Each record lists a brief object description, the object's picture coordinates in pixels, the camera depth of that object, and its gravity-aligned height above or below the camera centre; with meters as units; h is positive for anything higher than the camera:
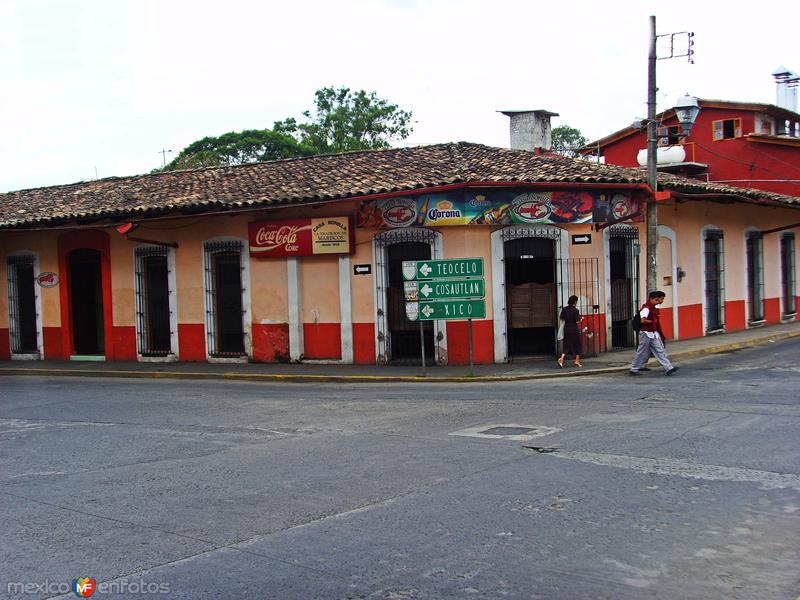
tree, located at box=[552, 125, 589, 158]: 72.62 +14.42
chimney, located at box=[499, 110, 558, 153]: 24.12 +5.06
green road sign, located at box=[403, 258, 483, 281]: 15.83 +0.57
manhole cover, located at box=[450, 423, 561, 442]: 9.12 -1.63
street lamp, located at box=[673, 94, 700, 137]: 16.89 +3.86
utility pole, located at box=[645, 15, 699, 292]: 17.03 +2.92
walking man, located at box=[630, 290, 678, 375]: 14.46 -0.84
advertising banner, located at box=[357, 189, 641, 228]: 16.97 +1.89
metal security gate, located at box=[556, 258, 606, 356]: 17.42 +0.06
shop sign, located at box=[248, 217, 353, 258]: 17.95 +1.47
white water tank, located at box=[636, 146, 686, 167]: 27.69 +4.74
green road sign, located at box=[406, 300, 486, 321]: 15.84 -0.26
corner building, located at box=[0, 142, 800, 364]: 17.25 +1.04
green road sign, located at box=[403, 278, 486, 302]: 15.77 +0.16
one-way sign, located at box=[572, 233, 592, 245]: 17.48 +1.19
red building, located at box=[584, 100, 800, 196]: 29.00 +5.27
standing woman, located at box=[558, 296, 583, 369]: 15.79 -0.74
